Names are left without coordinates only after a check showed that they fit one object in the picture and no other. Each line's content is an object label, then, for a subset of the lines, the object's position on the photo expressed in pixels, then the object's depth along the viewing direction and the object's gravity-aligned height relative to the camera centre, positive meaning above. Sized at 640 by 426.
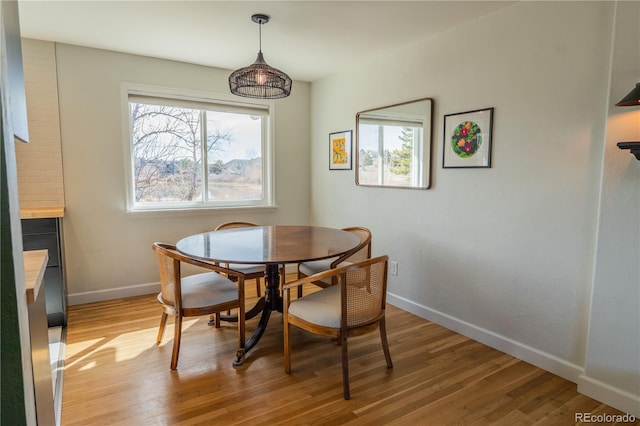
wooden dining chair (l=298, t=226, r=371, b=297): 2.96 -0.71
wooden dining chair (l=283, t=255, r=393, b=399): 1.98 -0.76
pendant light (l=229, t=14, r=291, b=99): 2.33 +0.64
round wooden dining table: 2.17 -0.46
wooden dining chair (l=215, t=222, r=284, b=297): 2.83 -0.75
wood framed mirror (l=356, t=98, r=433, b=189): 3.03 +0.30
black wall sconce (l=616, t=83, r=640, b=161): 1.66 +0.36
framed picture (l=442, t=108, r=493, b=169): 2.56 +0.29
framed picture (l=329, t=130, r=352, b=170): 3.90 +0.31
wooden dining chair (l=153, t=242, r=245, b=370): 2.21 -0.76
